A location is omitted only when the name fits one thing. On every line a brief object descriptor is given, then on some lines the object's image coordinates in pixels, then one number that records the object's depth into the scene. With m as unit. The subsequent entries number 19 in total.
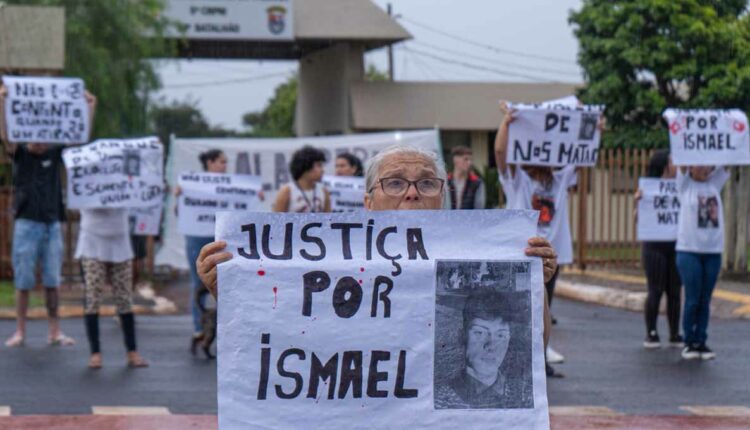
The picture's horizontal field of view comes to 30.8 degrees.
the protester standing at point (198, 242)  11.04
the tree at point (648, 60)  23.75
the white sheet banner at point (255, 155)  20.39
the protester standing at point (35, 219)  10.91
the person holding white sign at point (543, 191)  9.34
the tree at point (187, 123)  82.73
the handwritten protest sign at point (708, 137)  10.62
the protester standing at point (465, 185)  11.58
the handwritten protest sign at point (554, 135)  9.46
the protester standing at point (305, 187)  10.30
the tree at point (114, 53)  32.19
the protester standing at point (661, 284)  11.51
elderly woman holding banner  3.96
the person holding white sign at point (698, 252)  10.50
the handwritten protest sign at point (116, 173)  10.34
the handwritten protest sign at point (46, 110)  11.13
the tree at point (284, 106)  66.69
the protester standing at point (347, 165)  12.70
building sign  38.03
